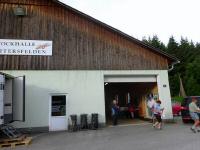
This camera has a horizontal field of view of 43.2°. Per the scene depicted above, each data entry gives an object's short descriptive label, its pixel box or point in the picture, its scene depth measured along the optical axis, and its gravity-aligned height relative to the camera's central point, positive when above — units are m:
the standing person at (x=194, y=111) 12.75 -0.58
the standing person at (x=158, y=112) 13.96 -0.63
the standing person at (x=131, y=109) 22.50 -0.73
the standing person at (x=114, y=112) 17.28 -0.71
